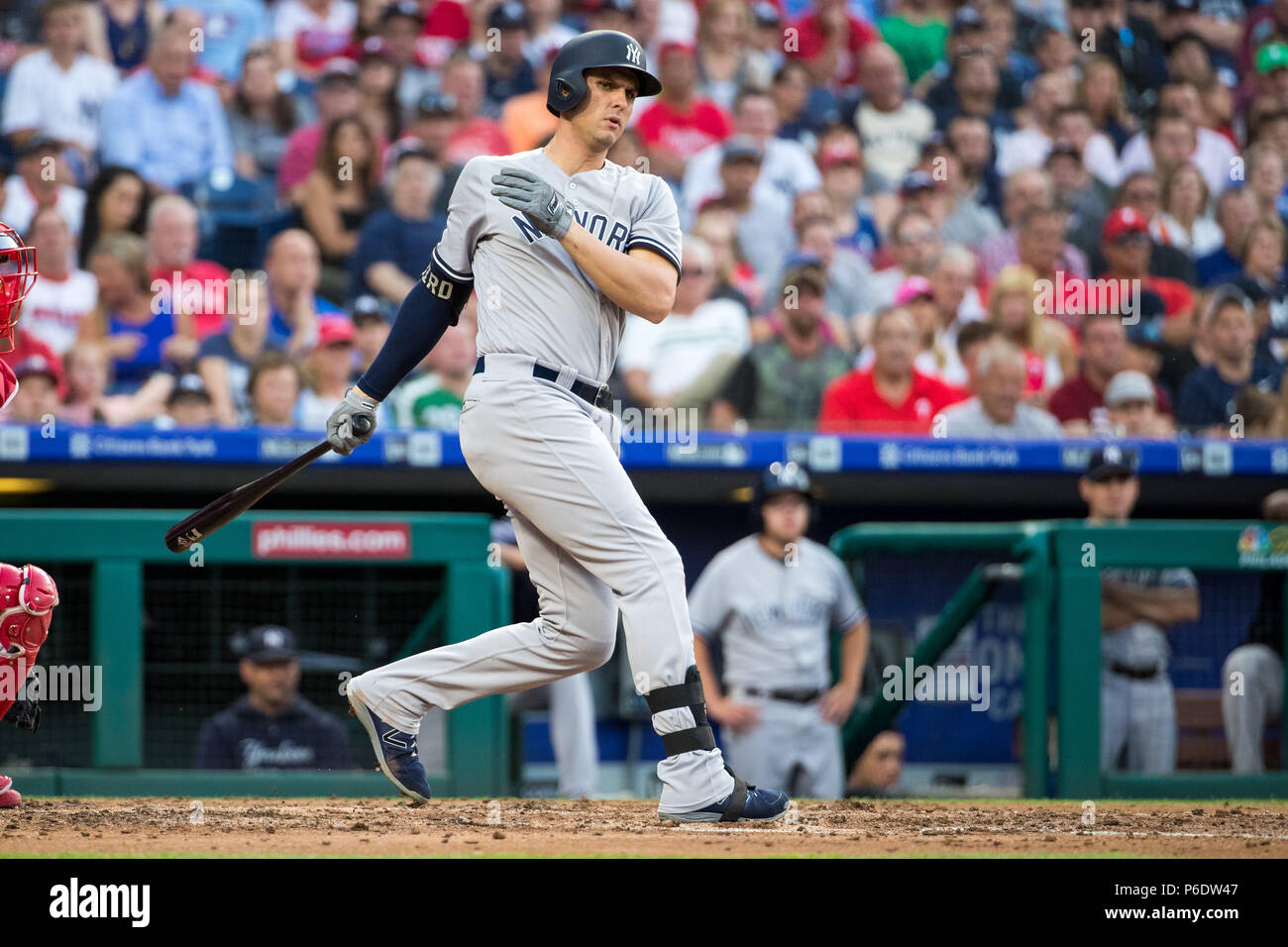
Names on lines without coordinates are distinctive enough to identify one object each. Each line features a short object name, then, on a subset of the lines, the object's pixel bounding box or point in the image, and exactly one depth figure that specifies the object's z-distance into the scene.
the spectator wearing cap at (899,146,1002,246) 17.70
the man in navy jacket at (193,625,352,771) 11.37
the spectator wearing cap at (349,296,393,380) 14.67
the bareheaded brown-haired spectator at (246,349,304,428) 13.85
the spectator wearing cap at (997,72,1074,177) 18.70
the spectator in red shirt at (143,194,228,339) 15.09
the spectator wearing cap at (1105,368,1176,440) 14.94
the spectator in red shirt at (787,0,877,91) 19.37
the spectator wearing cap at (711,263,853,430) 14.77
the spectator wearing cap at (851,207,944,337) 16.92
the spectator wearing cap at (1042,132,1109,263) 18.00
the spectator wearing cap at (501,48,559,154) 16.97
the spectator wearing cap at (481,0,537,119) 18.12
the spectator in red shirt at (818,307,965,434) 14.90
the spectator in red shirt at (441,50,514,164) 17.00
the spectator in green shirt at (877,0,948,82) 19.83
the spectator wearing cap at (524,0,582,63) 18.72
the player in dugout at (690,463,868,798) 12.53
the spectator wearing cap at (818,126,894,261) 17.56
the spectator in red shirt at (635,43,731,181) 17.81
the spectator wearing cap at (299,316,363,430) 14.28
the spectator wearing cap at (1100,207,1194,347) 16.91
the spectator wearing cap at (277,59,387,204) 16.70
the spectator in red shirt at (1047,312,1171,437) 15.54
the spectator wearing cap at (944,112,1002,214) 18.23
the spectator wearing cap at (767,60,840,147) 18.67
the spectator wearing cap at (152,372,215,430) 13.59
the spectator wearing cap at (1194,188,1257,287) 17.75
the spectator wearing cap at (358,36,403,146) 17.39
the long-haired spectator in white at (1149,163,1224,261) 18.06
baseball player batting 7.37
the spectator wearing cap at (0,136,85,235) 15.65
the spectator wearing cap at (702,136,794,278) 17.00
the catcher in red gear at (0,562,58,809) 7.86
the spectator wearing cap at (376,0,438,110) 18.03
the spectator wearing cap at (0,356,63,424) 13.46
